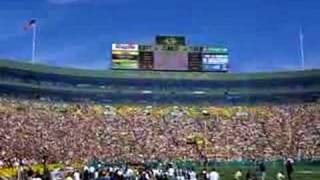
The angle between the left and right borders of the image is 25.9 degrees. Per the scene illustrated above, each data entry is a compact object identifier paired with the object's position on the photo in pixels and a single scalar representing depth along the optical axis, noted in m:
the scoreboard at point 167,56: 82.44
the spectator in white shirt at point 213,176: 24.08
